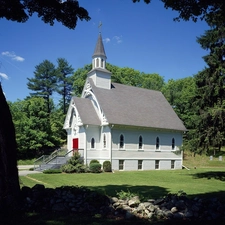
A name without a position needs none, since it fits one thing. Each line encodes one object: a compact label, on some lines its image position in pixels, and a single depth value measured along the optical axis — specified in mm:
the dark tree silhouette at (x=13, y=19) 7980
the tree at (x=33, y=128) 38844
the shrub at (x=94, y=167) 25516
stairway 26798
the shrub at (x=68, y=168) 24406
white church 27984
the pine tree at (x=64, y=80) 61712
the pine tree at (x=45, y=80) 58531
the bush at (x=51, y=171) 23672
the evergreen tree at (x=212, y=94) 19281
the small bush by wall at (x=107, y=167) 26531
